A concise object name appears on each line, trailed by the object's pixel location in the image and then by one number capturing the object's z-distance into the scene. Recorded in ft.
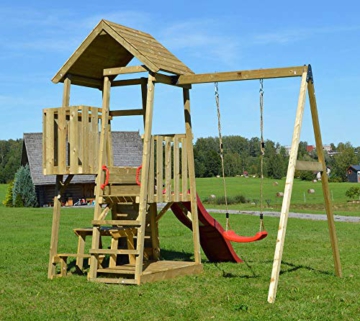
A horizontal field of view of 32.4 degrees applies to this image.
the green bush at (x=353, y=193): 158.01
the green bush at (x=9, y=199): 144.44
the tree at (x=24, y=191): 142.82
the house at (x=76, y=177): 143.84
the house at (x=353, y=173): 319.47
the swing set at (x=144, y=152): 32.63
